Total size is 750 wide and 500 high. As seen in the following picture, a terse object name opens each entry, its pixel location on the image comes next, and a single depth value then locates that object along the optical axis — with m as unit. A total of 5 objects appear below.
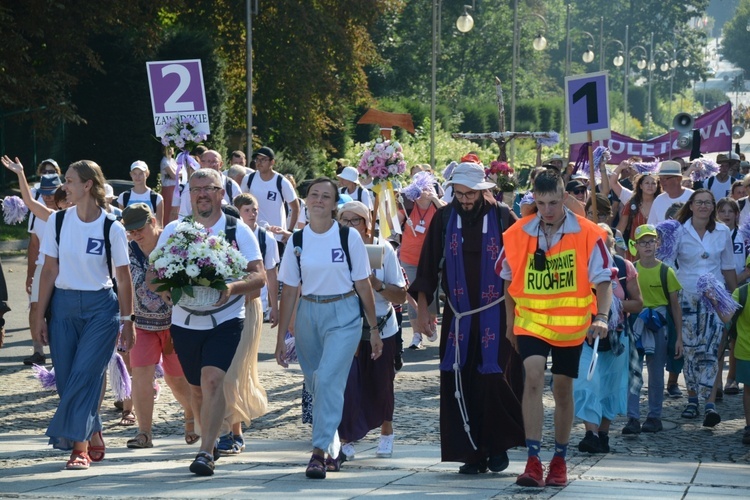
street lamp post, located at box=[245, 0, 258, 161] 28.67
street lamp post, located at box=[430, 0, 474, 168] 36.84
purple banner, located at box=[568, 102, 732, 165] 24.75
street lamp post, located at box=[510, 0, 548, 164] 46.04
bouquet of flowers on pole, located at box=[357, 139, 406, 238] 13.65
